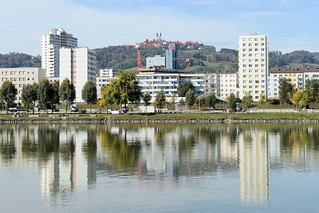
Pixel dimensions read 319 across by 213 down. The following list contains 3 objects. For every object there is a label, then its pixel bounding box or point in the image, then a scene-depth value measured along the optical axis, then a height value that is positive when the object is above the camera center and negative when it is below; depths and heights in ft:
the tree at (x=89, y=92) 488.44 +11.59
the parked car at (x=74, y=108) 504.43 -5.00
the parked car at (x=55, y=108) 506.97 -5.04
